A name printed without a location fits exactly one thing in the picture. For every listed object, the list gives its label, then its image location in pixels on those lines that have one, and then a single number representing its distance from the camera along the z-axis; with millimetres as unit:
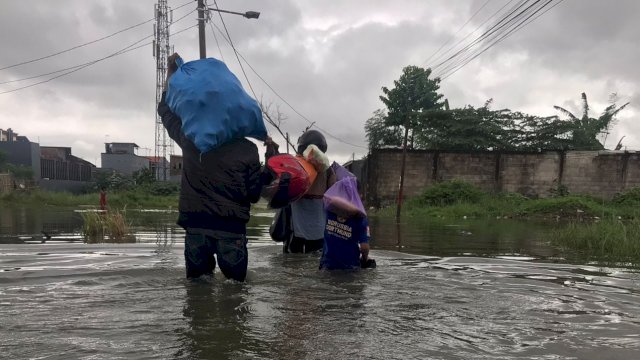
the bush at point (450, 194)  22844
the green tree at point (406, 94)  35281
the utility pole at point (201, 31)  13130
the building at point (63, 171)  35188
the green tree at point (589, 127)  30917
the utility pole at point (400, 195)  17216
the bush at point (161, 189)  31688
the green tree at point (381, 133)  36750
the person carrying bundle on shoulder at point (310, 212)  5496
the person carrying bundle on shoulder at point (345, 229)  4688
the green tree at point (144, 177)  34625
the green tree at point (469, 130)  31094
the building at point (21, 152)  36469
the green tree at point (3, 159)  34203
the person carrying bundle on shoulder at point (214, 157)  3758
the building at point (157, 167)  39384
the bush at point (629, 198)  21578
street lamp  14360
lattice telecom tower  31767
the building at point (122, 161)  49000
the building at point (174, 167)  44750
